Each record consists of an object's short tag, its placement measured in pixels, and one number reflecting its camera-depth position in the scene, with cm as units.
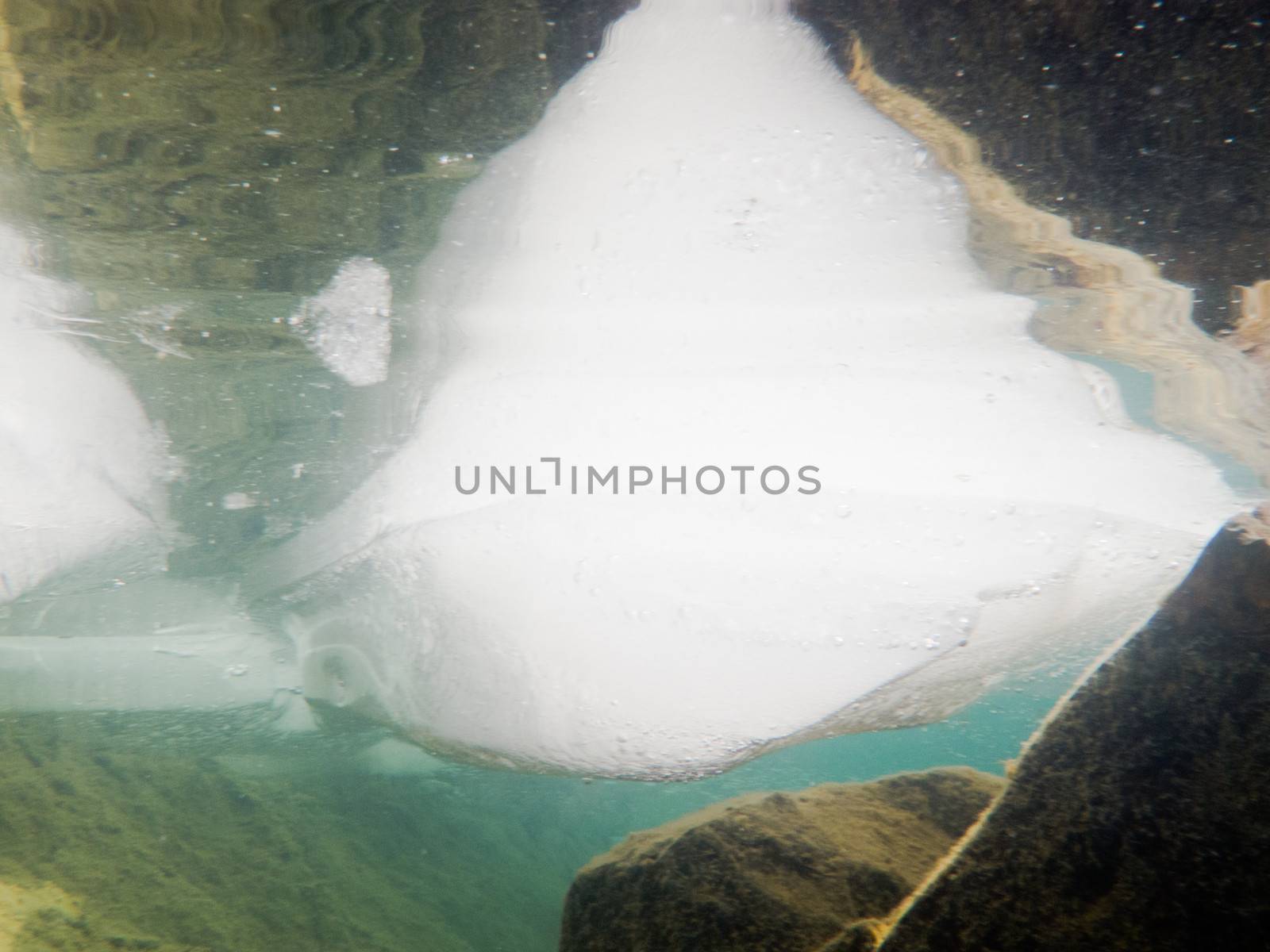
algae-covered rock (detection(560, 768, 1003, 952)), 341
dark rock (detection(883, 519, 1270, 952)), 248
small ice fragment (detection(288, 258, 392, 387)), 424
